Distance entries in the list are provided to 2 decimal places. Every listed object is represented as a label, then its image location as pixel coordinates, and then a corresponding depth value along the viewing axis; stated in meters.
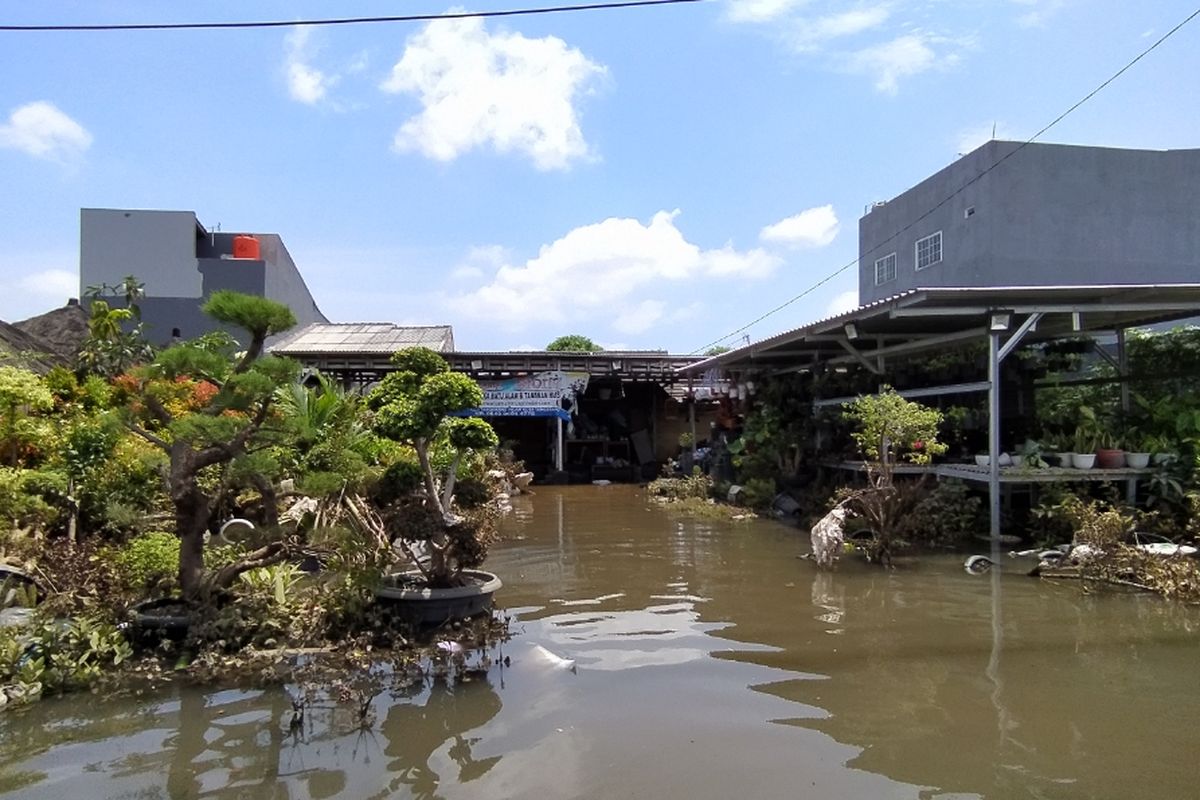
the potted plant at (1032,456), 9.05
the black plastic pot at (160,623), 4.94
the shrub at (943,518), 8.78
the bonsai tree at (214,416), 4.65
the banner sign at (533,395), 18.84
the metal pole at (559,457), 19.73
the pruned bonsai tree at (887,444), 8.33
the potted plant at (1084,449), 8.77
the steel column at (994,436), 8.95
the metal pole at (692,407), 20.40
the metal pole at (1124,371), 10.95
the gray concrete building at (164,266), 24.52
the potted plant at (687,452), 18.41
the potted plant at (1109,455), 8.84
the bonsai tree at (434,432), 5.40
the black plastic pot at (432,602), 5.29
